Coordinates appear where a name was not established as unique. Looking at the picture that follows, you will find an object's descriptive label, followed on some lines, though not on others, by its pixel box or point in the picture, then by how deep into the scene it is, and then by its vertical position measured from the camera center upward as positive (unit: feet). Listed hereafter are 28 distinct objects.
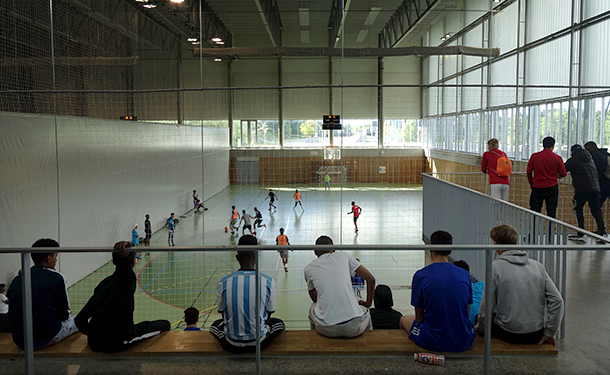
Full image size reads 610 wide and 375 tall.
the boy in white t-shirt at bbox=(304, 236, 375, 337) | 11.68 -3.75
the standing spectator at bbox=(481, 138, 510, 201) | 28.27 -1.73
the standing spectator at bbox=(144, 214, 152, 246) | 46.25 -8.31
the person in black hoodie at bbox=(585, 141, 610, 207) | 28.73 -1.11
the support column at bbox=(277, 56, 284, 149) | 100.16 +9.21
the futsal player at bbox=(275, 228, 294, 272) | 39.13 -7.84
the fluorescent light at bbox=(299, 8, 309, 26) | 74.55 +21.31
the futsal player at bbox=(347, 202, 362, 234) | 53.62 -7.24
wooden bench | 11.22 -4.83
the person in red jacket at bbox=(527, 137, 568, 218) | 24.81 -1.55
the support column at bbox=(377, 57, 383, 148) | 102.42 +11.20
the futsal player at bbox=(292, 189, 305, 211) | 63.83 -6.75
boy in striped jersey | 10.93 -3.71
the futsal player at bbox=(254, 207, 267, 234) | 50.18 -7.56
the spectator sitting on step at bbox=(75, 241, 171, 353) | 10.89 -3.81
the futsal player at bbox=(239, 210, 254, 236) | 48.32 -7.29
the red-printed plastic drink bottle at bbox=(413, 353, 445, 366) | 10.86 -4.90
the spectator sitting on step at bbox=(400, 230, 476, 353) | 10.59 -3.60
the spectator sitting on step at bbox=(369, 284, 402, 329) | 14.23 -5.15
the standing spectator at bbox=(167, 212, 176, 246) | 47.15 -8.02
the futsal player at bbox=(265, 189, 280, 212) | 60.85 -6.21
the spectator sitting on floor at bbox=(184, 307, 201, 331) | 16.92 -6.12
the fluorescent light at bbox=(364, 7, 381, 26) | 80.39 +23.27
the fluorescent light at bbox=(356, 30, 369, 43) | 92.95 +23.02
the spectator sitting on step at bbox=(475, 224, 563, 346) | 10.96 -3.53
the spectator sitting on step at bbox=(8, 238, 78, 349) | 11.07 -3.70
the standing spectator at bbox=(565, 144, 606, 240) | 26.61 -1.91
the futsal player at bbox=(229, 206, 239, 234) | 51.06 -7.76
